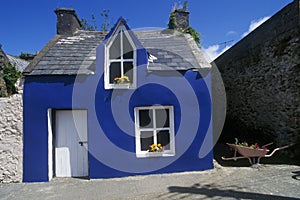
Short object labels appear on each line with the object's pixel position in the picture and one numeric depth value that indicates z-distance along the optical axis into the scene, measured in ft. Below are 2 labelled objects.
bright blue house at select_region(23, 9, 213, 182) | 21.61
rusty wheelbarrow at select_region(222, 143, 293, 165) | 22.50
